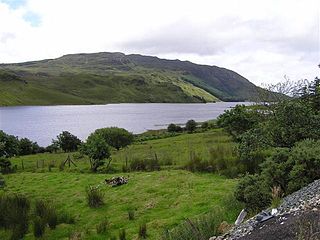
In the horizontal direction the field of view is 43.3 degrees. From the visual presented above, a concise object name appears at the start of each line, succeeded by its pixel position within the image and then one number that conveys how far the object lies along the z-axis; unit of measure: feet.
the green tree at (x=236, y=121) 133.86
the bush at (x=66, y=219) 48.67
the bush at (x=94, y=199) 54.95
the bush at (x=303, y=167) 37.42
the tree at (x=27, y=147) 163.63
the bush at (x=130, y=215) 47.67
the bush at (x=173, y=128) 224.12
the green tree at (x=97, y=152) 90.27
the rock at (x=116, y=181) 66.74
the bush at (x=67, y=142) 162.61
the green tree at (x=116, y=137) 145.59
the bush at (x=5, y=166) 97.32
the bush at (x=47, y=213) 46.34
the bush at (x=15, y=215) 44.08
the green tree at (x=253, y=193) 36.01
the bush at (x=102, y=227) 43.39
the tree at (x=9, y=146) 110.42
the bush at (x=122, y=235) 39.45
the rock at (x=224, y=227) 31.44
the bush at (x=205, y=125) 222.52
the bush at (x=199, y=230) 29.58
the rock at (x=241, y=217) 33.78
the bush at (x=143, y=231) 40.22
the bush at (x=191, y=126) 214.48
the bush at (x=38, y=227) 43.50
